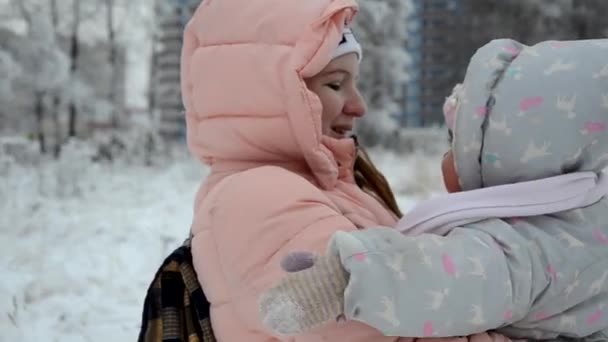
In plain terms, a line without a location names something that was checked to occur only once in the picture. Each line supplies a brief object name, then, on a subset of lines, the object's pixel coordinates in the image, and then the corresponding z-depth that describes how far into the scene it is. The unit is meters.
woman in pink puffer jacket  1.24
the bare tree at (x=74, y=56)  12.67
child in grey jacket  1.06
